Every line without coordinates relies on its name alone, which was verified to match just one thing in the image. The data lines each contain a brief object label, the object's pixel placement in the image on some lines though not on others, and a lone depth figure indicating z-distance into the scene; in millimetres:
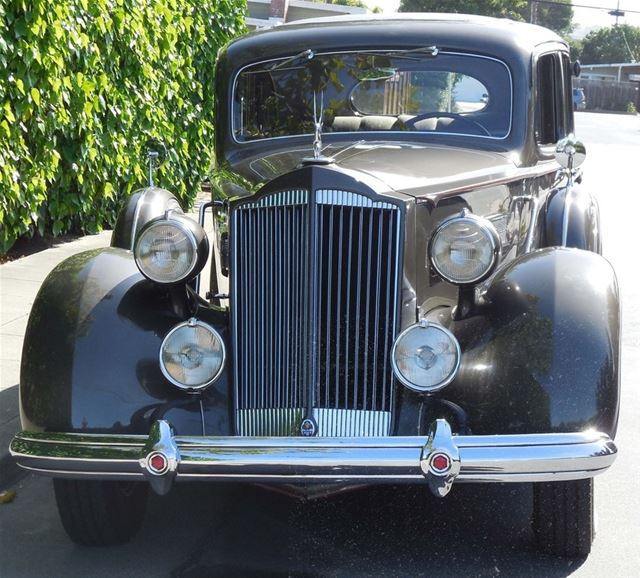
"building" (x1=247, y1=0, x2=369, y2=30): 24672
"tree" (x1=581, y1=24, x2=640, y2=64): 92125
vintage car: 3117
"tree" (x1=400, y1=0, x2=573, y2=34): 62656
